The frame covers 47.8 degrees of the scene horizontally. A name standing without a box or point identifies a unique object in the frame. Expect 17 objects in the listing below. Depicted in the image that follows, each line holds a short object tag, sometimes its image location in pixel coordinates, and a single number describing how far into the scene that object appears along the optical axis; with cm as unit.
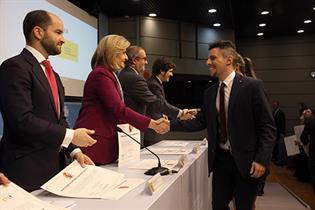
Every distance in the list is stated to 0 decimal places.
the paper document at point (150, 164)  177
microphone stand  158
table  112
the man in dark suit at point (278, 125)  755
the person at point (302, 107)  680
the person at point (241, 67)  272
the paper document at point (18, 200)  93
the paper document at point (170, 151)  227
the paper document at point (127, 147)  178
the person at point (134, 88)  238
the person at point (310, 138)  358
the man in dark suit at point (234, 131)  187
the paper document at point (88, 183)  120
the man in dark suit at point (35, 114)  136
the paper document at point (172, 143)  278
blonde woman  178
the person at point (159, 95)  296
